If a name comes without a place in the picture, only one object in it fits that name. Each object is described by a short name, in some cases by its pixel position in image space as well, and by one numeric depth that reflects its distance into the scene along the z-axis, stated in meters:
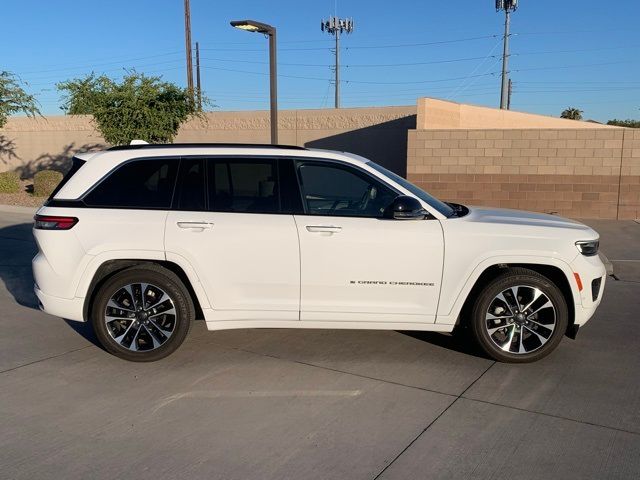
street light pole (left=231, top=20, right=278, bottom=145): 11.20
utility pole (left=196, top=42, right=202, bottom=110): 46.41
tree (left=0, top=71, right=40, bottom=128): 20.64
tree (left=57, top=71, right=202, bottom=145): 16.88
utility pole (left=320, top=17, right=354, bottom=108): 53.32
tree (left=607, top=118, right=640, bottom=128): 67.24
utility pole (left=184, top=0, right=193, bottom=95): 25.52
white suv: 5.04
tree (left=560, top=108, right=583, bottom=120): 72.50
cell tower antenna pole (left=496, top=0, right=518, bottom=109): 46.97
